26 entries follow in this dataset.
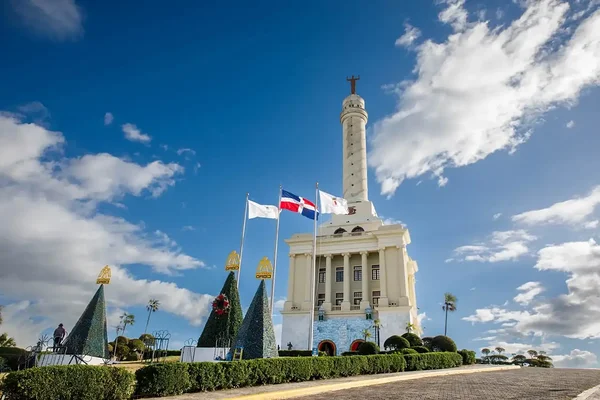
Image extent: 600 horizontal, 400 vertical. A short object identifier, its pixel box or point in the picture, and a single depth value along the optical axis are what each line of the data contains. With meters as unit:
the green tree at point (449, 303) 67.38
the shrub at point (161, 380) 11.16
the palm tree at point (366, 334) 44.62
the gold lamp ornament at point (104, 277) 23.20
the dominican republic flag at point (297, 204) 31.19
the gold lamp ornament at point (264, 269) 22.61
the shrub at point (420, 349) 33.32
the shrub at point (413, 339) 38.76
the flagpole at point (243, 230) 26.01
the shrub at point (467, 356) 35.08
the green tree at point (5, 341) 41.62
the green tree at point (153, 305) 85.50
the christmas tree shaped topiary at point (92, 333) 20.77
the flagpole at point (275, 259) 26.11
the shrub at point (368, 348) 32.09
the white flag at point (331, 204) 32.47
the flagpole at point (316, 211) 31.11
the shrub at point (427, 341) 39.86
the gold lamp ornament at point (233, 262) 24.88
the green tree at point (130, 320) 83.06
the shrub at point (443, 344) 37.53
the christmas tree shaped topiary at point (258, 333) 18.21
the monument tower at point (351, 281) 47.22
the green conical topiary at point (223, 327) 21.16
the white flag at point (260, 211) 30.88
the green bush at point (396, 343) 36.19
